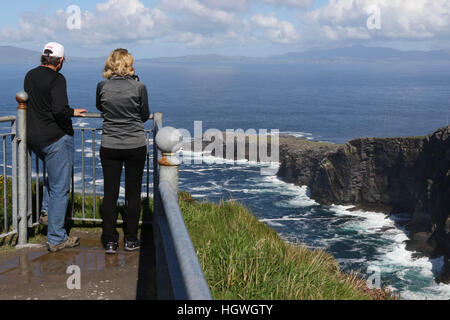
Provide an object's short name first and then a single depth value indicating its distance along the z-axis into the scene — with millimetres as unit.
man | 5977
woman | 5809
